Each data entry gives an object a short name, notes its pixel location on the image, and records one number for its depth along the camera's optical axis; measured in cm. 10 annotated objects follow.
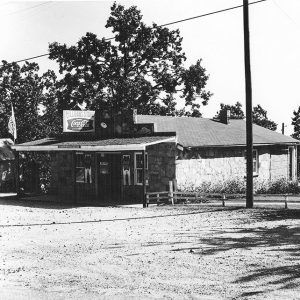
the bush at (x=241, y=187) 2291
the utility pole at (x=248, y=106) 1786
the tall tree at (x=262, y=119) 7104
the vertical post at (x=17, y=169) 2429
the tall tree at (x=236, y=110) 8029
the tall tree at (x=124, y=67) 3966
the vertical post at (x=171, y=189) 2095
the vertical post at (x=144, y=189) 1941
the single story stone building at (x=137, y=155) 2206
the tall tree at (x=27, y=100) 3753
